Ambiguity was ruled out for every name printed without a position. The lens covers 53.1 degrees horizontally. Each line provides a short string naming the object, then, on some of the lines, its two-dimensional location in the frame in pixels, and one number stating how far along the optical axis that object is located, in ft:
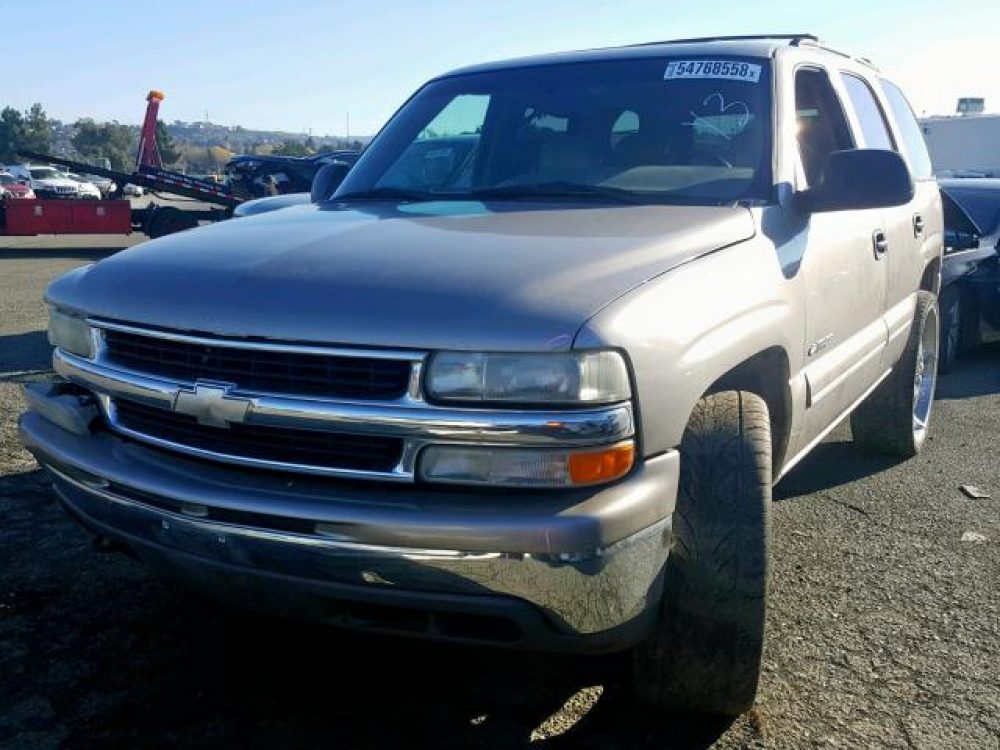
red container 57.47
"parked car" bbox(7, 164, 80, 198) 112.68
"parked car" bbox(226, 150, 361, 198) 62.08
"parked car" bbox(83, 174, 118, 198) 65.23
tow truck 57.31
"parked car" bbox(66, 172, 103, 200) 119.26
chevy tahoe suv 7.29
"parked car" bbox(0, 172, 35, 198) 101.46
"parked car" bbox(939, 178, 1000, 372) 25.39
